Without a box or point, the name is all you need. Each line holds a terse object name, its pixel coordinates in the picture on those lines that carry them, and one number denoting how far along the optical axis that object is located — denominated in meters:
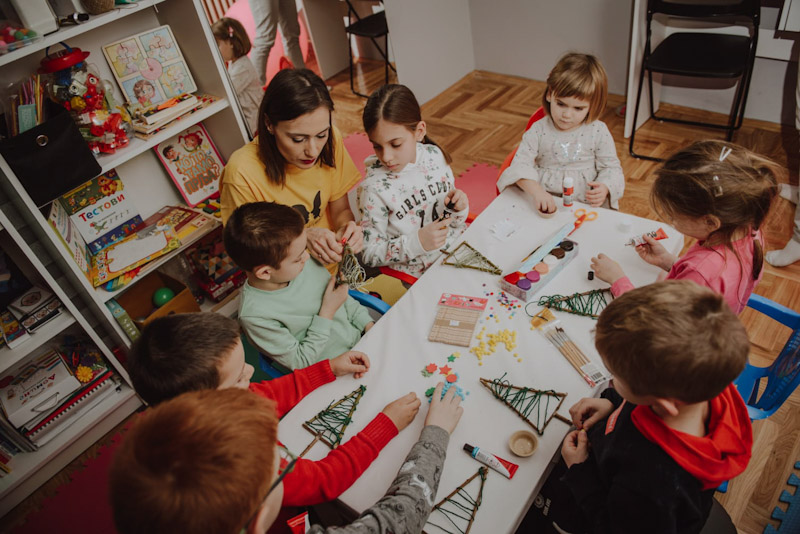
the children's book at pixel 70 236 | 1.94
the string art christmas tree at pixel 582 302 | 1.44
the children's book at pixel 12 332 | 1.89
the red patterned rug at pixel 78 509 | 1.96
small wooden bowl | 1.13
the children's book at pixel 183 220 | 2.32
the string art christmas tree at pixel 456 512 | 1.04
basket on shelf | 1.83
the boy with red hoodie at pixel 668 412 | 0.89
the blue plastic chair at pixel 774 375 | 1.30
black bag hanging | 1.68
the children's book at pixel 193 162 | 2.39
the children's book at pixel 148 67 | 2.12
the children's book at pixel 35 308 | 1.93
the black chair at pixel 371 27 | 4.03
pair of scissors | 1.77
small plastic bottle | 1.80
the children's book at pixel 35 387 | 2.00
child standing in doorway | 3.40
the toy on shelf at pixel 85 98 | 1.84
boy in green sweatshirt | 1.47
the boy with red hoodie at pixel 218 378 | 1.10
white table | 1.11
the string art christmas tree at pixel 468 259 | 1.65
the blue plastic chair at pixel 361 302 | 1.66
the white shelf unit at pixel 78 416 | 1.86
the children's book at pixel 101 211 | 2.16
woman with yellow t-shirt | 1.69
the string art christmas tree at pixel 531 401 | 1.19
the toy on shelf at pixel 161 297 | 2.43
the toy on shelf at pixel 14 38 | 1.64
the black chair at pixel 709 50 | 2.79
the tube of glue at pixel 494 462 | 1.09
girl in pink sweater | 1.31
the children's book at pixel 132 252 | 2.12
